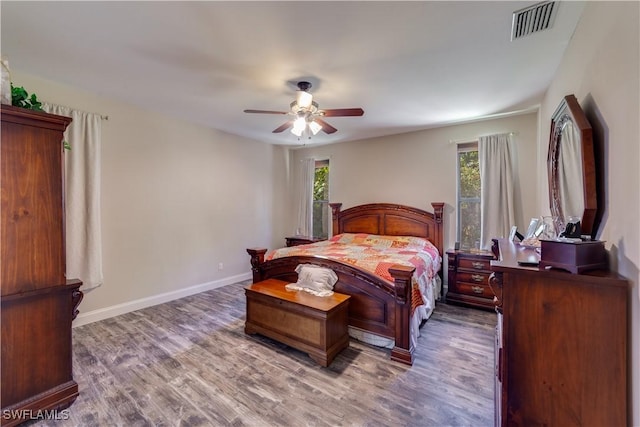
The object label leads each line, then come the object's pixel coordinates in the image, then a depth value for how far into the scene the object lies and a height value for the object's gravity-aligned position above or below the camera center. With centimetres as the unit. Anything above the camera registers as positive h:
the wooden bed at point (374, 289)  242 -81
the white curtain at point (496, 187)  377 +32
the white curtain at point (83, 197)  300 +16
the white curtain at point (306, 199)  570 +24
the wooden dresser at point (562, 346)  109 -59
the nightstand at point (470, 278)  364 -95
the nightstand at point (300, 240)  536 -60
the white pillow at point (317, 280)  284 -75
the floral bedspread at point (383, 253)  279 -56
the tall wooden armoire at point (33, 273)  166 -40
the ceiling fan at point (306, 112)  270 +103
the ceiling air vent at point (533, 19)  175 +131
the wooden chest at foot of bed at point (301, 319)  237 -104
